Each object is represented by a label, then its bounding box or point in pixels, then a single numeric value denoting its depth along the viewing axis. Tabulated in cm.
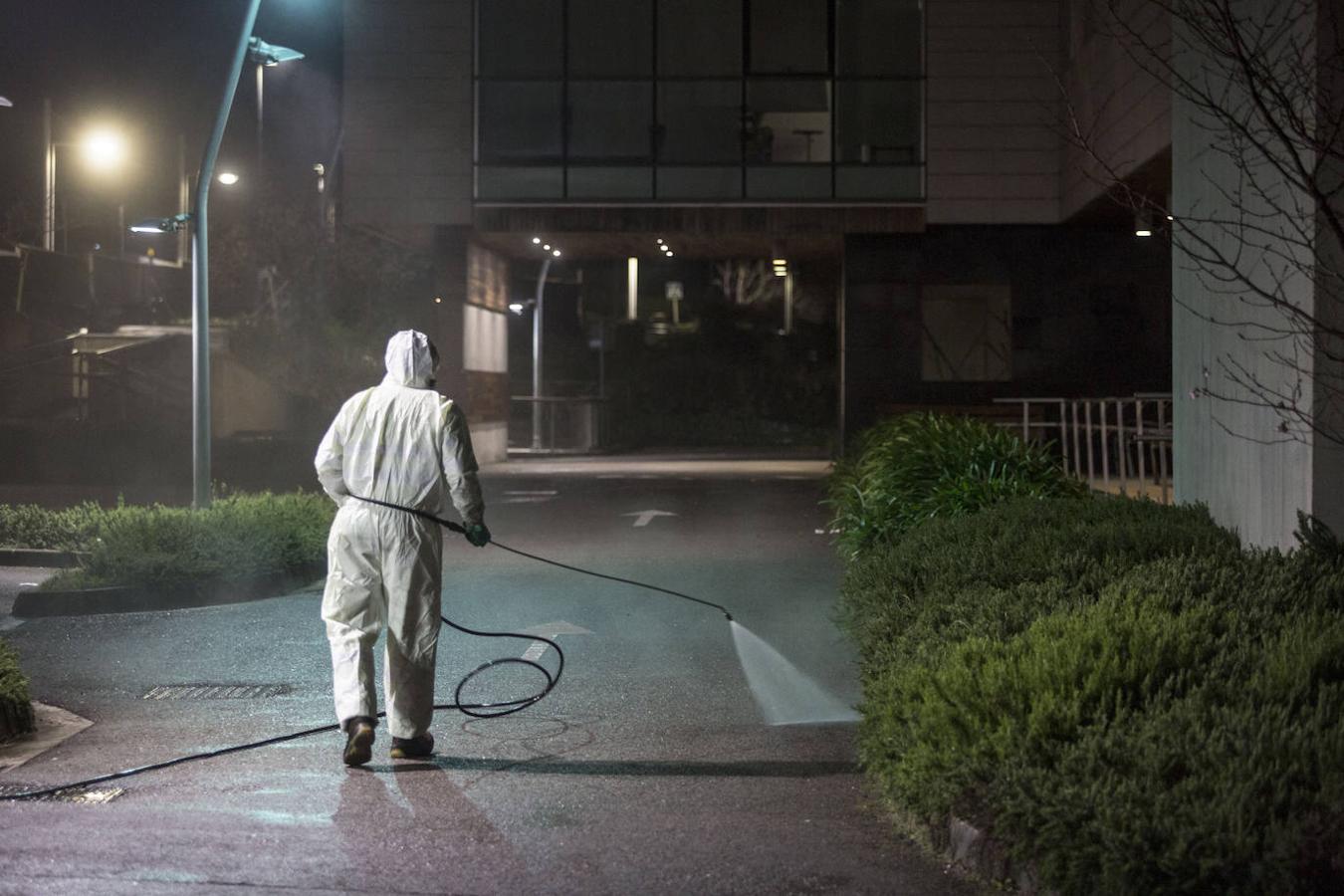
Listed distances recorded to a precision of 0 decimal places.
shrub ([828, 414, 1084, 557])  1358
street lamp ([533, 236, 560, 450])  4156
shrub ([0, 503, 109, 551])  1594
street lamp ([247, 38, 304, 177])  1650
